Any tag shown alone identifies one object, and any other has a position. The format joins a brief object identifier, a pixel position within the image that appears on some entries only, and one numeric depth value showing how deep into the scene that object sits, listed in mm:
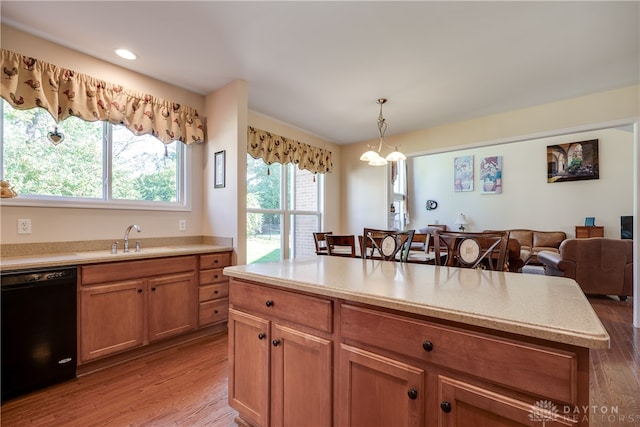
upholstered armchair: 3988
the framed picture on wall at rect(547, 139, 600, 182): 5715
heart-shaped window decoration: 2373
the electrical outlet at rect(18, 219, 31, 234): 2225
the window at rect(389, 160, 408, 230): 7168
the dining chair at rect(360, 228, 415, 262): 2070
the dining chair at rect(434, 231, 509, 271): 1713
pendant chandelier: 3246
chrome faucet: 2648
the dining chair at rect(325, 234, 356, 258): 3156
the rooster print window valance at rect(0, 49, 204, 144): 2166
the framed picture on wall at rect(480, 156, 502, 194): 6742
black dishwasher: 1826
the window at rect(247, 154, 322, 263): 4074
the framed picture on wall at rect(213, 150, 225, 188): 3188
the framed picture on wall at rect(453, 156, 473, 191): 7059
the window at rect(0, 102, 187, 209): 2260
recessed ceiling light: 2498
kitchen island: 793
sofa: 5763
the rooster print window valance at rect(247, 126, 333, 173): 3872
